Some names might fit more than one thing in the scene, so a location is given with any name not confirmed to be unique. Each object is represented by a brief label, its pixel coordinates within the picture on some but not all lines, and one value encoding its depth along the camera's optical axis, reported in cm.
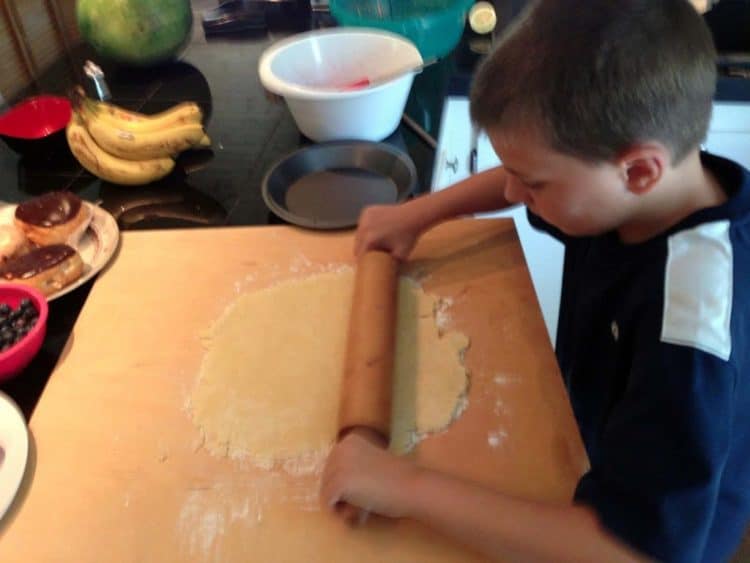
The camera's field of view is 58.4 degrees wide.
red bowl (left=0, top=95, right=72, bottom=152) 129
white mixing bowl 114
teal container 136
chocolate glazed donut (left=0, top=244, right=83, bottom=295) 95
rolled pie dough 77
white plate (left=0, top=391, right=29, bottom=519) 73
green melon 141
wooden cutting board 69
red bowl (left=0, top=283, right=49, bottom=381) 84
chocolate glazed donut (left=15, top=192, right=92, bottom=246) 102
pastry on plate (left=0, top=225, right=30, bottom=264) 100
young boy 58
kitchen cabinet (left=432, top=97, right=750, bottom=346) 132
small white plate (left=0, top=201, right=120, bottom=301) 102
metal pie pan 111
